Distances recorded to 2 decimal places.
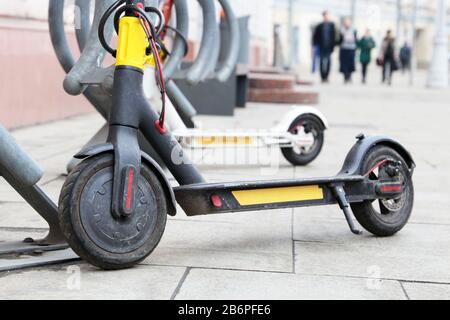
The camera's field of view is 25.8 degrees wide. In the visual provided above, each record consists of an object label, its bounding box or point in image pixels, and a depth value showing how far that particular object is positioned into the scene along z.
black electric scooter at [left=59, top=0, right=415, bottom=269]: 3.90
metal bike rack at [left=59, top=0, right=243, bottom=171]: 5.64
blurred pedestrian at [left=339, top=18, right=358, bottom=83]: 28.92
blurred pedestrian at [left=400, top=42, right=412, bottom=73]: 51.41
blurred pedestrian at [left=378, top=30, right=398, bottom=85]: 30.97
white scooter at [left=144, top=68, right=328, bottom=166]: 7.40
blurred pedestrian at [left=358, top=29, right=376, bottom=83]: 30.81
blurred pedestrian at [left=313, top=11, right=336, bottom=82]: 27.19
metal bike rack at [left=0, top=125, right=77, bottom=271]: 4.05
